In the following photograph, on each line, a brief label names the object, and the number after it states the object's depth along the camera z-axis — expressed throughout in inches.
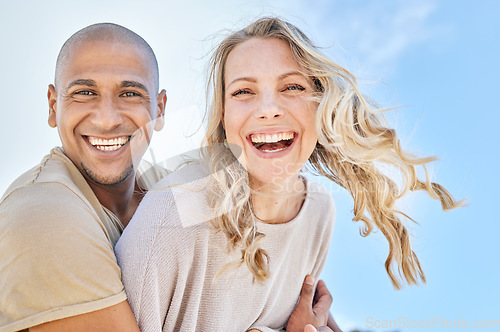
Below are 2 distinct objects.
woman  23.0
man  20.6
